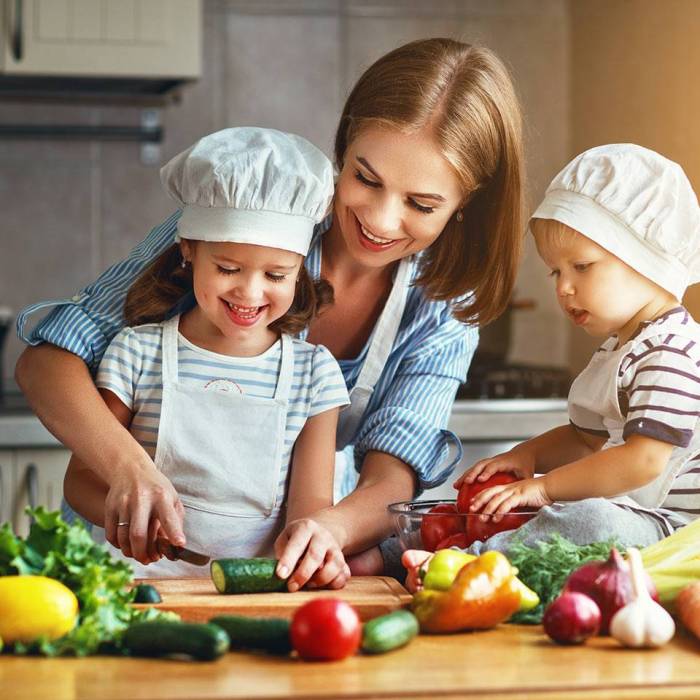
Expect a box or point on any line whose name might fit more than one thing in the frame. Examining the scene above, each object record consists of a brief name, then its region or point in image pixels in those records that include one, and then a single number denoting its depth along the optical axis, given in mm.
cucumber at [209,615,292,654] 1572
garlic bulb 1596
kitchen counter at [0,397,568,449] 3759
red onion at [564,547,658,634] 1634
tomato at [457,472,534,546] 1883
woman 2102
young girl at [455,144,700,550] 1908
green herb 1727
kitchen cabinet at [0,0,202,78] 4062
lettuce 1590
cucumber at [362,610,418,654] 1560
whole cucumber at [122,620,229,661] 1543
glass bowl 1887
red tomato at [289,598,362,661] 1537
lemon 1572
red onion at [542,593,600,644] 1590
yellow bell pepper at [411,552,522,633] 1632
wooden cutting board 1752
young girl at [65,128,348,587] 2113
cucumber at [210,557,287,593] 1810
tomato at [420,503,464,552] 1903
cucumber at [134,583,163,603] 1759
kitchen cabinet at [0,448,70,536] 3578
